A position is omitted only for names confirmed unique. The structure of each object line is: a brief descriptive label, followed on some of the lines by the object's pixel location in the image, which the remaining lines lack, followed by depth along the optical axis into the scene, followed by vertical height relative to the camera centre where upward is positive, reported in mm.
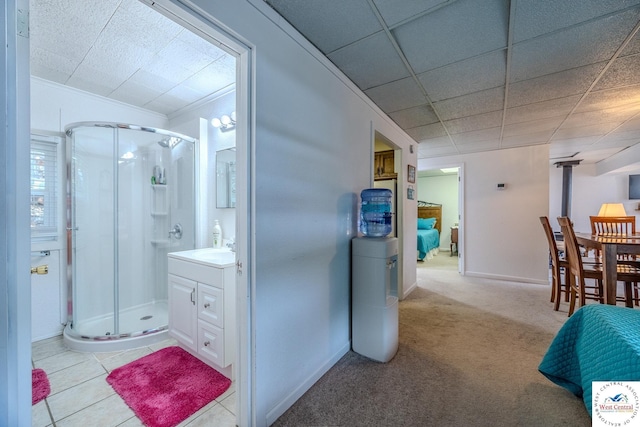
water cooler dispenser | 2021 -714
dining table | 2369 -444
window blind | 2396 +232
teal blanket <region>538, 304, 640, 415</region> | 1100 -700
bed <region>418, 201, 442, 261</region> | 6015 -489
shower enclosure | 2477 -168
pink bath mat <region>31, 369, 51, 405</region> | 1632 -1210
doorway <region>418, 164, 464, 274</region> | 7484 +465
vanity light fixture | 2506 +912
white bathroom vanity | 1791 -730
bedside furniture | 6983 -659
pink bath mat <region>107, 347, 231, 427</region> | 1519 -1214
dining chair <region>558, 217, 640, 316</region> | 2594 -652
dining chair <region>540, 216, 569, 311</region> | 3076 -715
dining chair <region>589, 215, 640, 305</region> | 3551 -192
